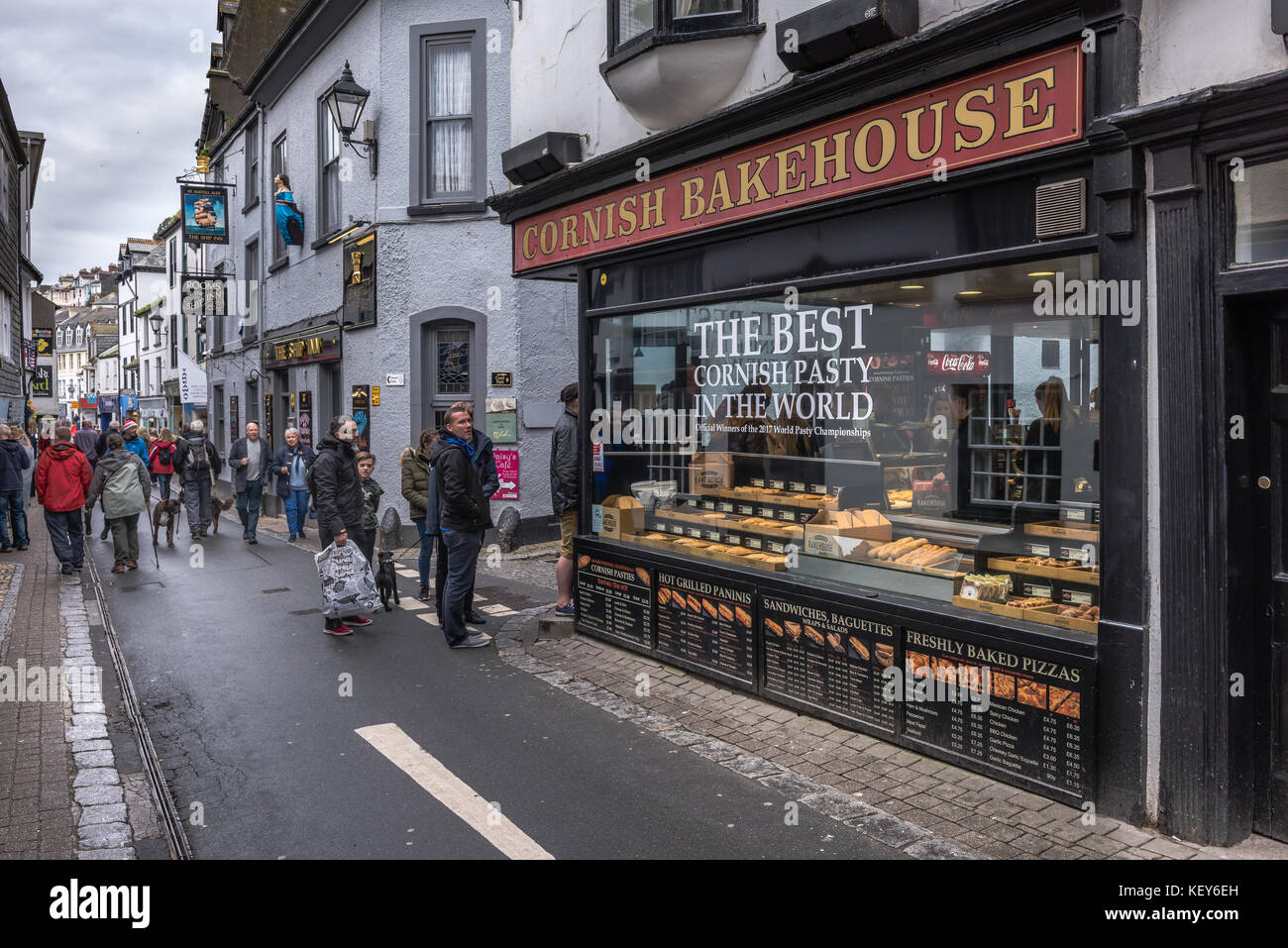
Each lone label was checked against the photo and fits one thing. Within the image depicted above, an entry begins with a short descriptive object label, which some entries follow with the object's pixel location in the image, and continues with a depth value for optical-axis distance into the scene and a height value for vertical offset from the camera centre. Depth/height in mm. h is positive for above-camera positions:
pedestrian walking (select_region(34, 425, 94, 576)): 11656 -511
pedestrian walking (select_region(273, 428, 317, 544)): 14500 -431
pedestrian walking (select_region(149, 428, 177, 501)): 15742 -143
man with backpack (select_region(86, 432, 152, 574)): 11859 -550
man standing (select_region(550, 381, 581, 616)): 8469 -310
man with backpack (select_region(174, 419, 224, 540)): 14750 -331
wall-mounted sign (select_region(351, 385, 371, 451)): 14617 +568
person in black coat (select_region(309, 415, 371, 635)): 8570 -368
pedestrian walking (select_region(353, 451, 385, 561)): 9742 -552
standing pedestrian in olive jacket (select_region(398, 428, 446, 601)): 9977 -398
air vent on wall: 4508 +1089
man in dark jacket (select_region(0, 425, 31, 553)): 13523 -488
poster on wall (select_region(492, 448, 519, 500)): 13414 -356
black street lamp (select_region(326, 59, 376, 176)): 13734 +4991
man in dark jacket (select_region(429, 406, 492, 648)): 8008 -572
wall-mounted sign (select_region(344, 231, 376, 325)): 14359 +2572
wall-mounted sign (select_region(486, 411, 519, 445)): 13359 +267
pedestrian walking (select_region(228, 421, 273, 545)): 14758 -369
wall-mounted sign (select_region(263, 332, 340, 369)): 15938 +1763
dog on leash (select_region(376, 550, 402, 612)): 9422 -1274
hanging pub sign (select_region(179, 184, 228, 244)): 21234 +5264
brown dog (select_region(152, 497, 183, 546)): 14403 -945
